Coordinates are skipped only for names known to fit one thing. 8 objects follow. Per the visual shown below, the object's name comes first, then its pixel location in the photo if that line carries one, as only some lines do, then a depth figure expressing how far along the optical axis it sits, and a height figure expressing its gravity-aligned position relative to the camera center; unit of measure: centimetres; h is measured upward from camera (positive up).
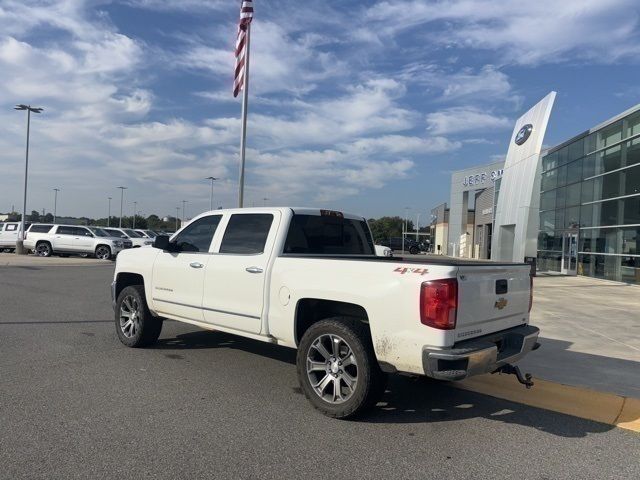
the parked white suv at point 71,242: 2839 -78
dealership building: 2078 +247
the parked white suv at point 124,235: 3102 -34
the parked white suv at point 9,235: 3206 -66
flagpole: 1827 +425
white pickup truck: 422 -56
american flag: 1748 +650
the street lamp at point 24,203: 3006 +129
